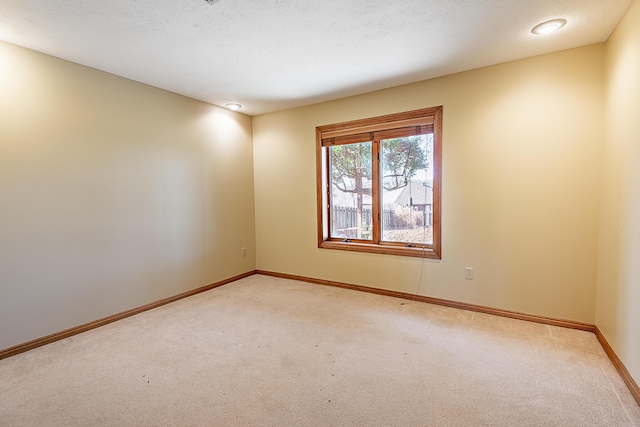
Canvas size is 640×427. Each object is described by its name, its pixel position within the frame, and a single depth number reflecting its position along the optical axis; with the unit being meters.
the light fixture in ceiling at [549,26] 2.17
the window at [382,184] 3.39
